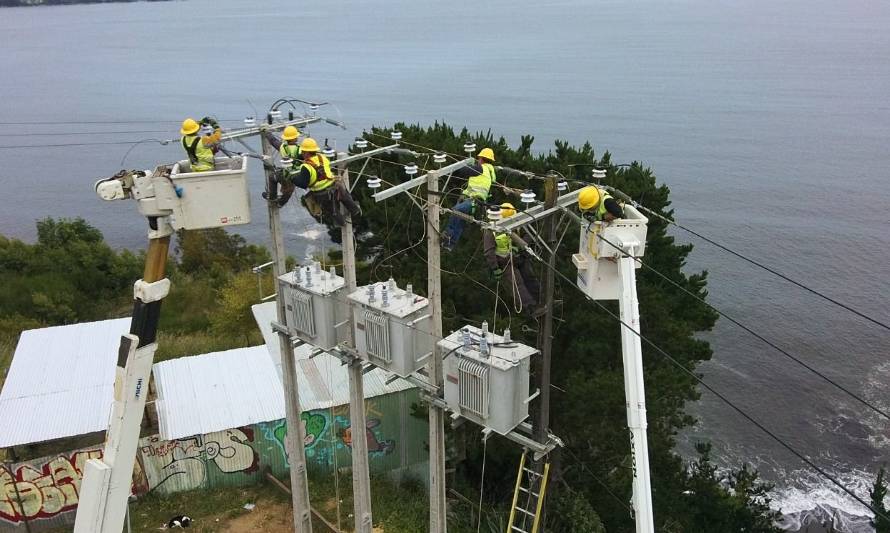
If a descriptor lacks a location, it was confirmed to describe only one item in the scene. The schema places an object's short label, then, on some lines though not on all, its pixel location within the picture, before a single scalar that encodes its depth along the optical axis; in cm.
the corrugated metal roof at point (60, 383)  1952
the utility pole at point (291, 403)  1393
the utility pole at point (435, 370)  1154
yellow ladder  1180
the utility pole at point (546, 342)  1110
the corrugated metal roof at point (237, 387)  2033
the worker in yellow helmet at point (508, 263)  1227
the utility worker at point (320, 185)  1234
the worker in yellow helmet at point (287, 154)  1295
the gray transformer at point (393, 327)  1244
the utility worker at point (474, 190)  1264
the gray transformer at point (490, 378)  1128
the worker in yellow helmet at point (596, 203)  1051
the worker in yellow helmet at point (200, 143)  1292
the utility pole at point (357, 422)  1327
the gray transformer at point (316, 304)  1362
